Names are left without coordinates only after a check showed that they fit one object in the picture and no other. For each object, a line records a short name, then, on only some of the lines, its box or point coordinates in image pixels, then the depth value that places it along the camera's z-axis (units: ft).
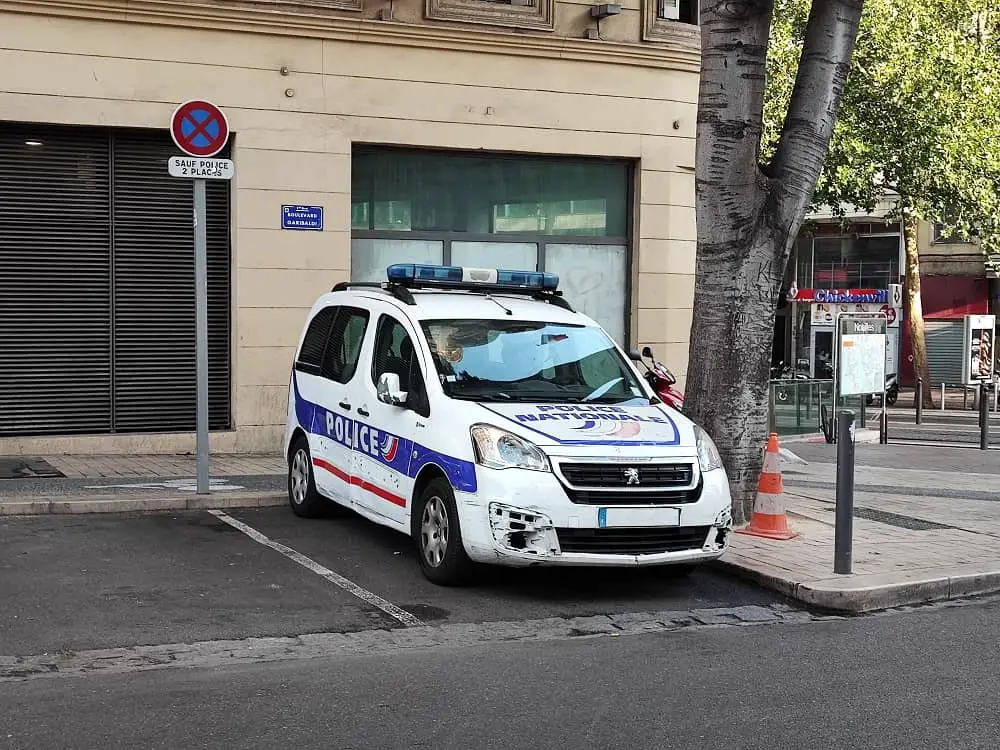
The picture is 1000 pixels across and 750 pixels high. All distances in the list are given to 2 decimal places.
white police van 24.54
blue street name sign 46.78
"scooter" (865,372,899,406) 112.88
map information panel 46.78
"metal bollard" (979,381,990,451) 65.31
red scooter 46.16
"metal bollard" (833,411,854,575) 26.99
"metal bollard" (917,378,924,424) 88.28
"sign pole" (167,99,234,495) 34.24
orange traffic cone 31.68
